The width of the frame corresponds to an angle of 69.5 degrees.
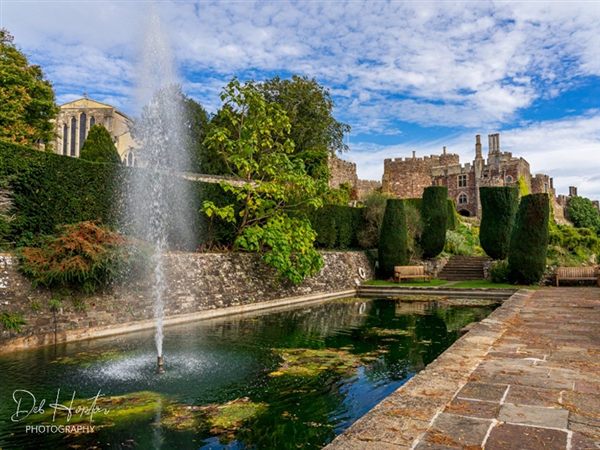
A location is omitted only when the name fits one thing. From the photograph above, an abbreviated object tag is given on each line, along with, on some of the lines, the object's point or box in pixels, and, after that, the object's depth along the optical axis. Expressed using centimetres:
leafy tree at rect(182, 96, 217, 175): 2683
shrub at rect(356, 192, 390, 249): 2028
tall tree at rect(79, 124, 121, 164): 1694
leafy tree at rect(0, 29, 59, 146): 1778
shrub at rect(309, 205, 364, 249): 1786
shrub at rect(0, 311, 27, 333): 660
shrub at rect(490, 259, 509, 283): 1656
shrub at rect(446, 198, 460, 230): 2793
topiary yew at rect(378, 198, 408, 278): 1844
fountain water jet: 912
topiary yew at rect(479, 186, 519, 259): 1812
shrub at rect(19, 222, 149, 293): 724
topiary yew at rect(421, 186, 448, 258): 2059
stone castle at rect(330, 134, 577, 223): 3869
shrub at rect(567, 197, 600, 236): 5044
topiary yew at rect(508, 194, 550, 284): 1520
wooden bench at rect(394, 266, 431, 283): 1773
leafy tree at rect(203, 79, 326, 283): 1238
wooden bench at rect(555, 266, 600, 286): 1537
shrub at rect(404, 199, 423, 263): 1977
